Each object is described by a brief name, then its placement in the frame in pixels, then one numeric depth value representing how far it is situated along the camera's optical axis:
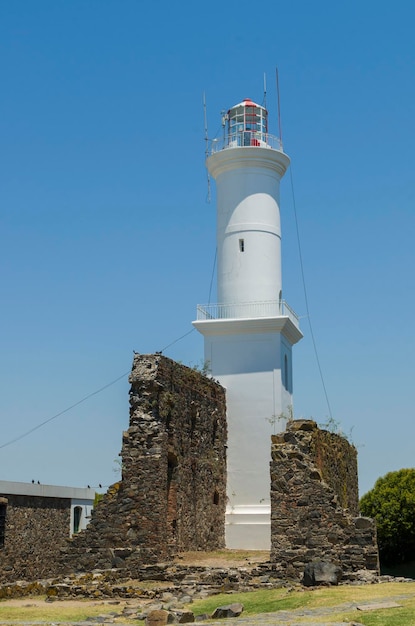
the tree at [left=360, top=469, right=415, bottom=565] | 37.44
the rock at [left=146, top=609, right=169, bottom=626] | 12.59
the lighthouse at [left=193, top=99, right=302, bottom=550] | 24.67
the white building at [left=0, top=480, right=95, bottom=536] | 26.68
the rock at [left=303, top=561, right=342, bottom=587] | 16.08
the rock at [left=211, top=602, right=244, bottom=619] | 13.25
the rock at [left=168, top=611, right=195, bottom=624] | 12.68
